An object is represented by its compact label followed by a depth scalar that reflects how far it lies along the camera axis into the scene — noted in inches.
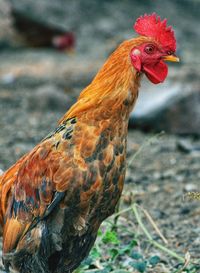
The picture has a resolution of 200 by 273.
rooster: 285.3
